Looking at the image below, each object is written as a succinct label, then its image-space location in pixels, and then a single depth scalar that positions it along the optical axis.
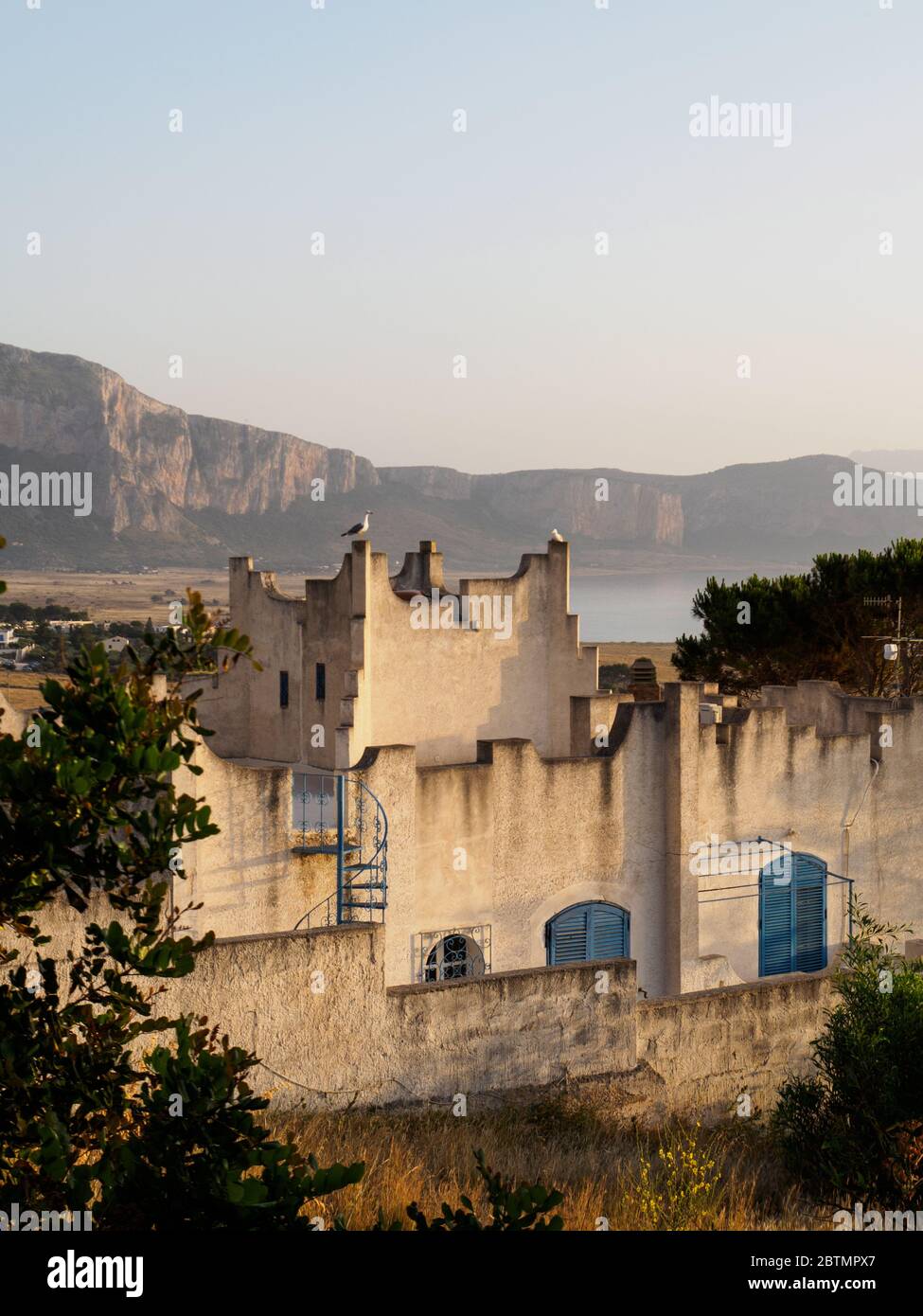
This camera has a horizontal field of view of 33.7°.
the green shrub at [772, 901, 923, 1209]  15.38
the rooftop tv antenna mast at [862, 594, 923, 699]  39.00
